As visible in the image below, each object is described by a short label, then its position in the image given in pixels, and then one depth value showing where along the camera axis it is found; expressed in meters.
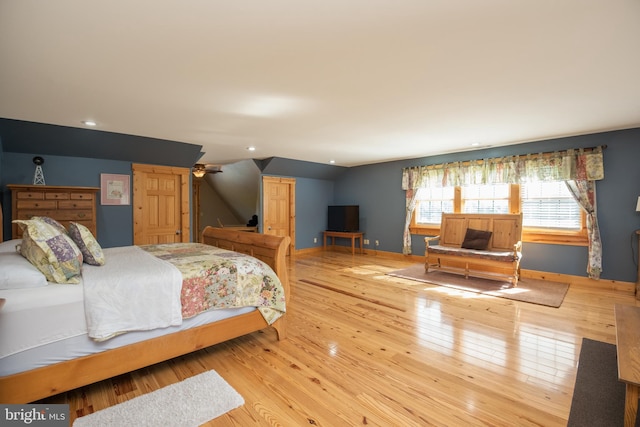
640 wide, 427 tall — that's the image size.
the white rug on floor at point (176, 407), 1.64
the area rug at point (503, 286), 3.90
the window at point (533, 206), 4.67
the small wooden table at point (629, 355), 1.43
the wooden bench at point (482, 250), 4.59
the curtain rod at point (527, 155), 4.40
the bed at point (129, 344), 1.61
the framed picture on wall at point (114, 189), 4.95
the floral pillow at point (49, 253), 1.82
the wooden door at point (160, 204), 5.27
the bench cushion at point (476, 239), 4.98
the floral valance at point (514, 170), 4.42
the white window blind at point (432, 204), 6.11
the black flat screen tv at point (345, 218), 7.46
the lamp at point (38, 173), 4.34
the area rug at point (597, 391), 1.69
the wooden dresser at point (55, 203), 3.90
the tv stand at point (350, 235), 7.22
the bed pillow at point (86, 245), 2.19
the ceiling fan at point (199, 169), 6.64
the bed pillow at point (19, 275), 1.67
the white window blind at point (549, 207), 4.68
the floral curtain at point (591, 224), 4.32
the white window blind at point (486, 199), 5.37
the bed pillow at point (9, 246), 2.20
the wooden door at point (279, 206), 6.88
